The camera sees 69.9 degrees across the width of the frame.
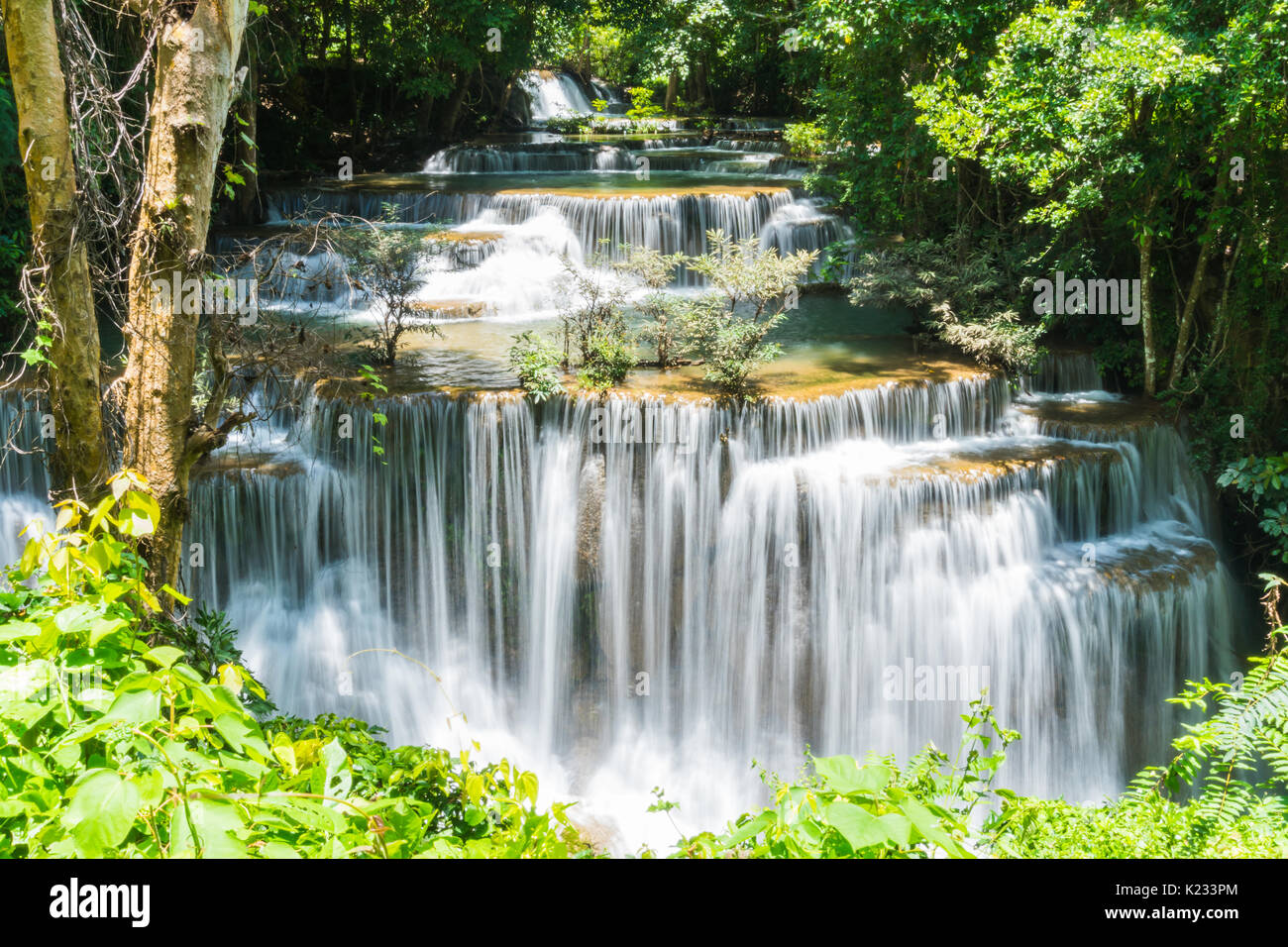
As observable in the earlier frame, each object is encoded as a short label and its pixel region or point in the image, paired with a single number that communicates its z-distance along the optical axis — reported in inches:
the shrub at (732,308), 353.1
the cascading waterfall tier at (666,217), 553.0
